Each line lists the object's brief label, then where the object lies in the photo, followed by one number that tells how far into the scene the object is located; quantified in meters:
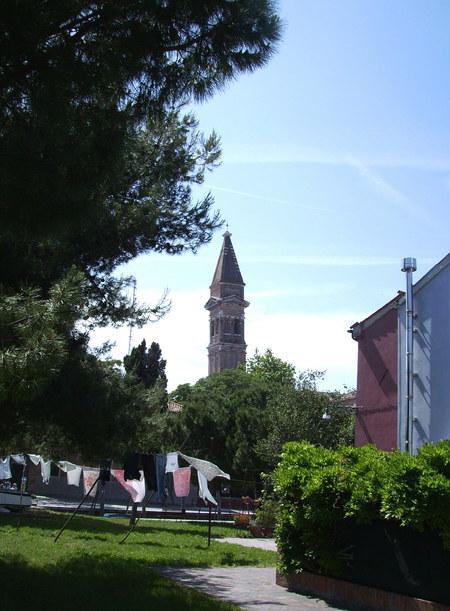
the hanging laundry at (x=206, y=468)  19.27
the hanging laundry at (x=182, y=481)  19.25
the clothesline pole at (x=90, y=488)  17.65
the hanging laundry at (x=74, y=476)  26.42
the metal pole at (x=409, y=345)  17.38
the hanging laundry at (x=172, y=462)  18.97
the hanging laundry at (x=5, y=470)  27.97
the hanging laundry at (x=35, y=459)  28.18
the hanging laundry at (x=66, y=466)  27.80
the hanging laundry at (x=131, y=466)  18.61
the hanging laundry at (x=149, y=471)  19.00
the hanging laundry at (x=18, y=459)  27.91
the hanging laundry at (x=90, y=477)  21.22
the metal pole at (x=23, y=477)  25.47
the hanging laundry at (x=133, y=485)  19.73
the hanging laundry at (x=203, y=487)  18.70
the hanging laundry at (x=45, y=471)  29.45
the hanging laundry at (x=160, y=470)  19.22
